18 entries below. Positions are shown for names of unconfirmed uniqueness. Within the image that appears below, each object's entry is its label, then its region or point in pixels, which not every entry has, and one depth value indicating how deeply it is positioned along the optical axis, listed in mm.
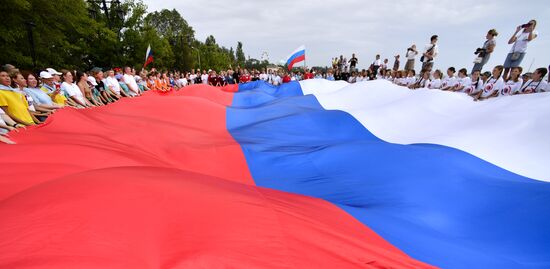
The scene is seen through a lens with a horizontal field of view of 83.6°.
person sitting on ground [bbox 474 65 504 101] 5273
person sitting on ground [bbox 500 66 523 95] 5008
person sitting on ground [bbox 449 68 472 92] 6625
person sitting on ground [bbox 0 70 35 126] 3297
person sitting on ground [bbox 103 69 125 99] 6693
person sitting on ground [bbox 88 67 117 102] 6305
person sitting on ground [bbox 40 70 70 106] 4586
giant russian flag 1242
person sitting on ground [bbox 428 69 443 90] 7438
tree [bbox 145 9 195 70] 49759
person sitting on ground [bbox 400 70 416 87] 8731
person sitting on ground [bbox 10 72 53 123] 3625
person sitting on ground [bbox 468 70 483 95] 5838
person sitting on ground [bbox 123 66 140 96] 7402
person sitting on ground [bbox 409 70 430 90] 8016
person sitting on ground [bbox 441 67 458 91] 6931
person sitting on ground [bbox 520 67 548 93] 4587
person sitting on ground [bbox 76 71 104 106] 5559
